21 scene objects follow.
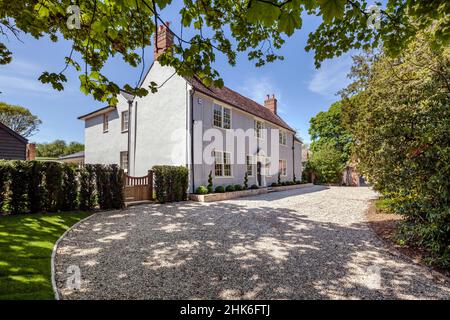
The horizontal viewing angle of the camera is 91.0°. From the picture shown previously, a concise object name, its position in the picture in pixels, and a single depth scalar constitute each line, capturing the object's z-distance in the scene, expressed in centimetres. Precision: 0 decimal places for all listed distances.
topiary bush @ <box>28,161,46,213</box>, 813
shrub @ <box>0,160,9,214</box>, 775
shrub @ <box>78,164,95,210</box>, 921
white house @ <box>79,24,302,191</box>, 1427
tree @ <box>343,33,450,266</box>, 488
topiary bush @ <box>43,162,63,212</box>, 842
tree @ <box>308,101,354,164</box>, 3341
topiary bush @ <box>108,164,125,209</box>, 988
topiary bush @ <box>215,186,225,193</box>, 1462
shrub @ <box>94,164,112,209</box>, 959
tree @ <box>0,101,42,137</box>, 4422
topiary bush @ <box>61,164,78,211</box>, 877
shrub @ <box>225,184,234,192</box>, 1550
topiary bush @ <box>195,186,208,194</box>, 1358
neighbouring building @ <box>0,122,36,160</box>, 1683
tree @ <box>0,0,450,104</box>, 234
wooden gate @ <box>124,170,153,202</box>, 1148
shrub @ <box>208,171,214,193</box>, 1429
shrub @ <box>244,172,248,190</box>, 1762
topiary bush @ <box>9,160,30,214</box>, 783
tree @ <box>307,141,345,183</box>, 2969
